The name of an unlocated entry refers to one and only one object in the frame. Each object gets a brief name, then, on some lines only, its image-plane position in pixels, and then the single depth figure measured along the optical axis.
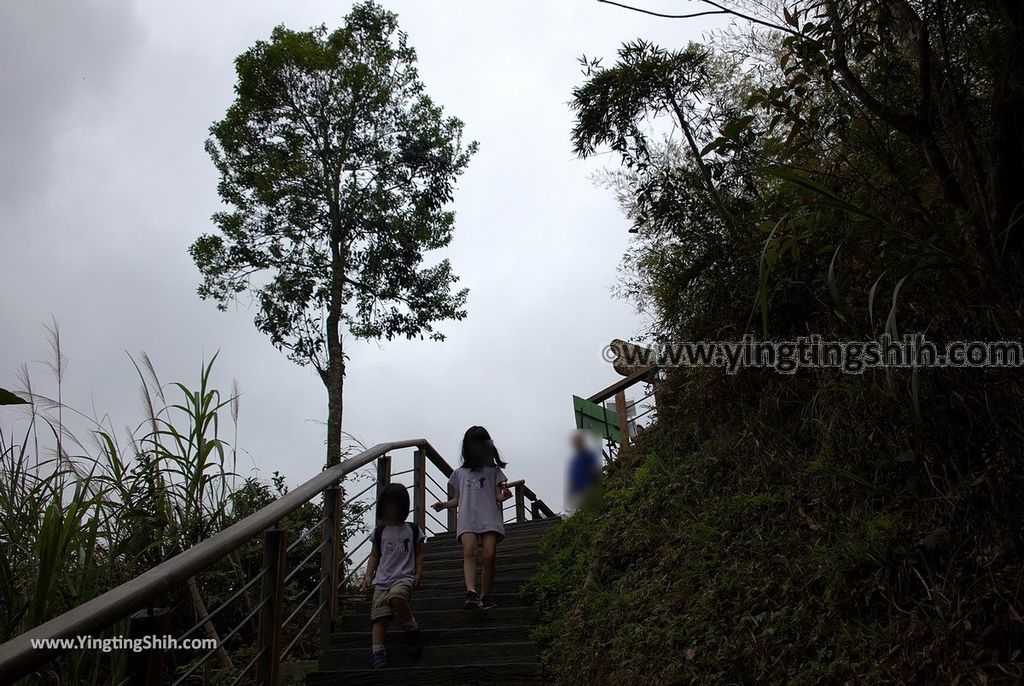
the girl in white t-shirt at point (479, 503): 4.89
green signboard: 8.07
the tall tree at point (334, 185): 11.23
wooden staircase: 3.91
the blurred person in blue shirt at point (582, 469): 7.27
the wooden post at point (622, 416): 7.91
